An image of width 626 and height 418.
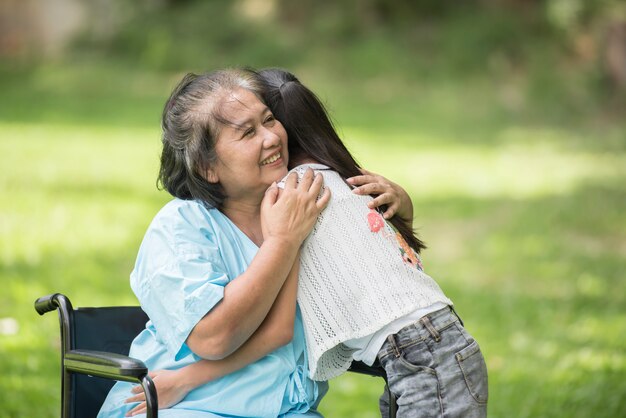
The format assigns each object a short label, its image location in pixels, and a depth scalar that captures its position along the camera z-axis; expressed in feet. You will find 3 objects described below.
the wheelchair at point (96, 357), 14.70
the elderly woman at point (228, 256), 15.56
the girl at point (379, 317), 15.79
